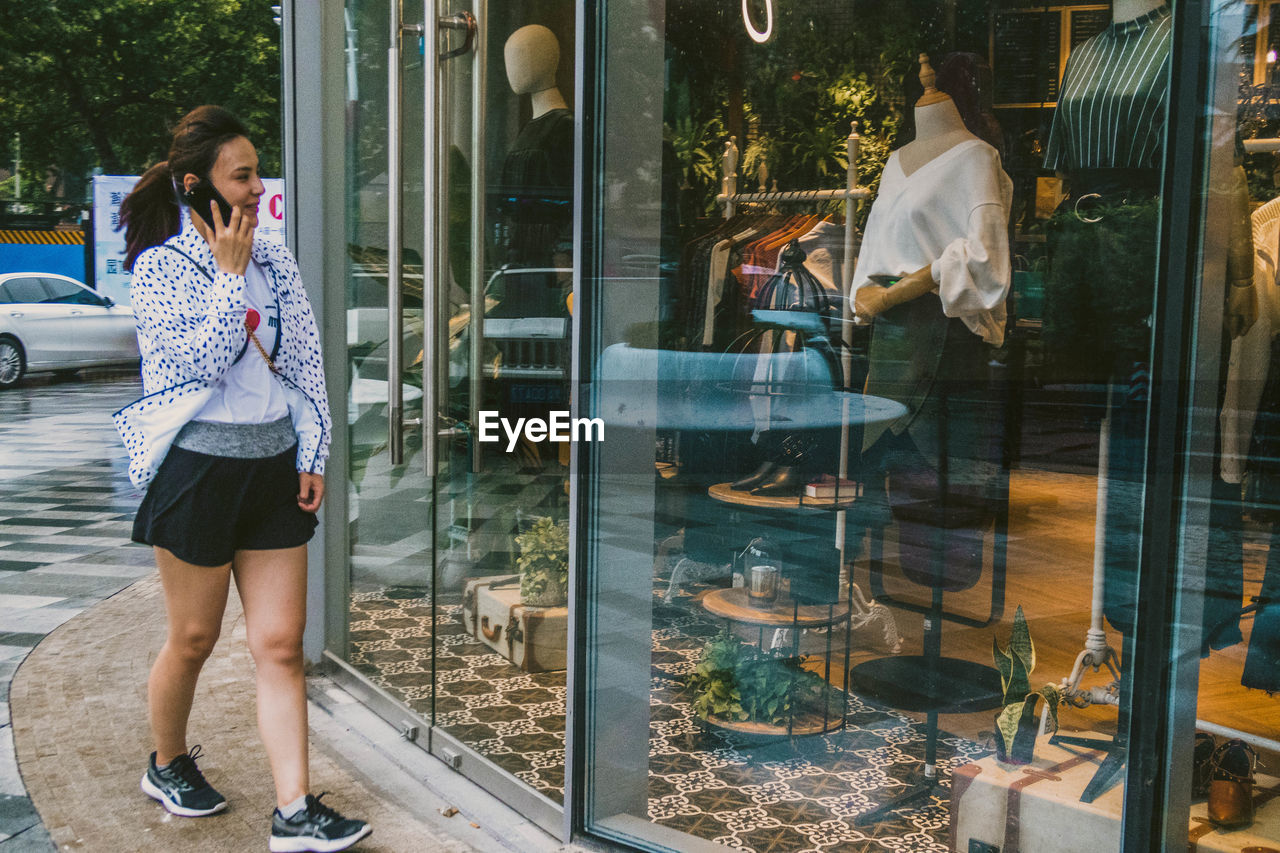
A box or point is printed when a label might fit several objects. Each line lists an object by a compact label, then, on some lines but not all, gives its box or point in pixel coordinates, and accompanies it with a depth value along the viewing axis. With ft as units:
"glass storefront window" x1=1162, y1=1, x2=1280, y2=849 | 6.50
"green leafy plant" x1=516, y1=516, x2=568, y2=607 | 10.37
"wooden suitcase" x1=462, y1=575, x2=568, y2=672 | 10.92
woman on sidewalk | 8.89
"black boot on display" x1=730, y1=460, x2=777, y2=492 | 9.53
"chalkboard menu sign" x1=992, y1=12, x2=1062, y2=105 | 8.67
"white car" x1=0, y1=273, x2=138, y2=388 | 52.08
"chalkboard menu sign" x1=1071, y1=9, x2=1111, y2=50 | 8.01
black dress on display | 9.67
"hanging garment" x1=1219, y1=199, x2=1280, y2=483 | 6.66
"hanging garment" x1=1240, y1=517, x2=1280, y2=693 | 7.00
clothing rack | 9.46
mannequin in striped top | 6.77
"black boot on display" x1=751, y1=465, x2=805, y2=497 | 9.50
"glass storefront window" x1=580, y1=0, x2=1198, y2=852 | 8.86
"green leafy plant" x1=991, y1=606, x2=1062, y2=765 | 8.28
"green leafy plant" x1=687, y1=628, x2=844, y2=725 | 9.64
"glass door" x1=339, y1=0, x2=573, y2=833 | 9.94
